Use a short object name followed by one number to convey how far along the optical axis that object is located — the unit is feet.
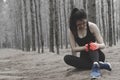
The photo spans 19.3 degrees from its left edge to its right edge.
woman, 22.54
